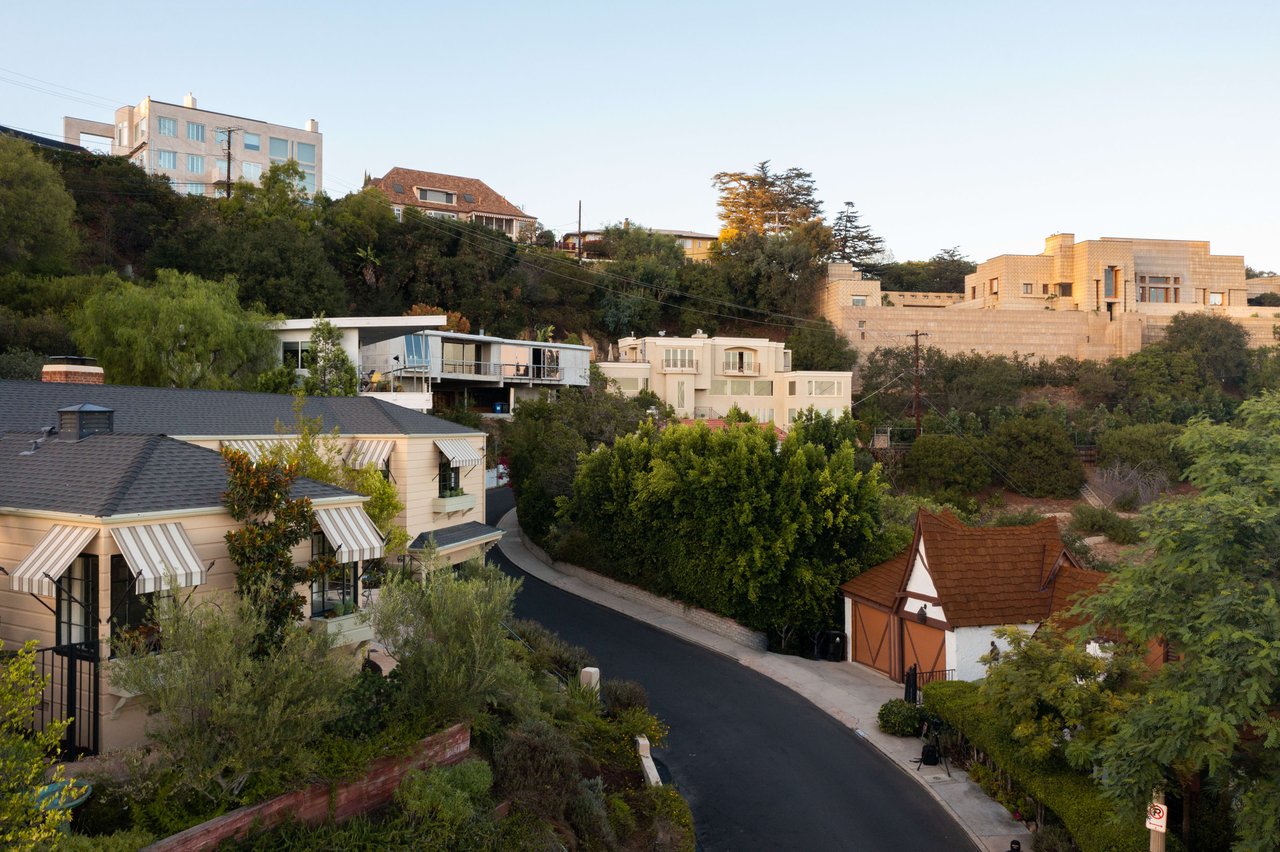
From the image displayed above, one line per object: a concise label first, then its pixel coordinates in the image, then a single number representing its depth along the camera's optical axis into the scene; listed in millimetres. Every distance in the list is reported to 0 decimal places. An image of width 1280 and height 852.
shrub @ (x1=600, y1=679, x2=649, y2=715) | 20875
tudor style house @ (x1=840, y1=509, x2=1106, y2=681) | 24781
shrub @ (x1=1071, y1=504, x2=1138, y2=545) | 48647
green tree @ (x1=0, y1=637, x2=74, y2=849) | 7828
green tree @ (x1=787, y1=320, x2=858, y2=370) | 72688
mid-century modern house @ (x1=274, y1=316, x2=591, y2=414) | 47156
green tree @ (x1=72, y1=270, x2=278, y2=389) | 38469
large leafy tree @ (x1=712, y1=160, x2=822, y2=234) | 88400
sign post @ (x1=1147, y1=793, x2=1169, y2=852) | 12688
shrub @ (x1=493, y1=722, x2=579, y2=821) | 13828
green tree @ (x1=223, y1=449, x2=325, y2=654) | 13523
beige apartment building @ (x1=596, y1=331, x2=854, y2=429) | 63938
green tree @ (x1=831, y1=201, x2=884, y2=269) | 94688
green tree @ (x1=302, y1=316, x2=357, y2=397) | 42812
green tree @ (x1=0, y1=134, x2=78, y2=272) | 46531
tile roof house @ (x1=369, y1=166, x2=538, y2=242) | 84562
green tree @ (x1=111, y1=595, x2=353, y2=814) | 10414
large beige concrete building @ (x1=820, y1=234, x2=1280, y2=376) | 79312
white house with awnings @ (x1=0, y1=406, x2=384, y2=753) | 12102
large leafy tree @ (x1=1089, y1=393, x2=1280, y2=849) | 11445
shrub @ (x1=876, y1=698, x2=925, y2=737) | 21812
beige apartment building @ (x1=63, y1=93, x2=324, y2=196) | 72625
